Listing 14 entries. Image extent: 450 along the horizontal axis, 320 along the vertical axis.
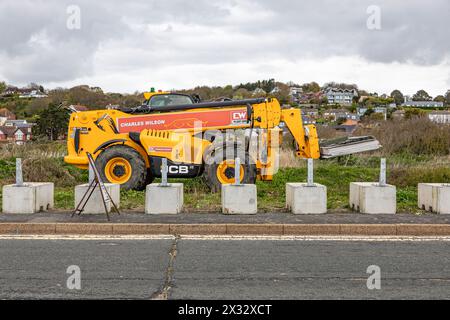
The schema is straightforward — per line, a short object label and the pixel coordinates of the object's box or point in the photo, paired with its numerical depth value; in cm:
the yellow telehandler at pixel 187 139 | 1563
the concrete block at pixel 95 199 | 1153
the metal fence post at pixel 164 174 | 1189
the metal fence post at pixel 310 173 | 1201
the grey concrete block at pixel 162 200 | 1171
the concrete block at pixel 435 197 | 1191
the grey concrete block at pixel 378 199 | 1186
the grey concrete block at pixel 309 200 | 1182
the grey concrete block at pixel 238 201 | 1175
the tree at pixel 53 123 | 2870
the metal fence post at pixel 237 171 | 1210
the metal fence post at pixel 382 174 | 1195
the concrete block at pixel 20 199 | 1163
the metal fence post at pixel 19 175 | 1174
